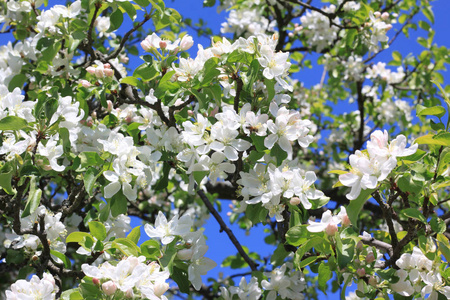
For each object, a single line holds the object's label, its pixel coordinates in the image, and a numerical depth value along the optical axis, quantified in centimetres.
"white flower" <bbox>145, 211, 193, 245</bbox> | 95
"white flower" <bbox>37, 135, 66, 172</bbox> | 99
